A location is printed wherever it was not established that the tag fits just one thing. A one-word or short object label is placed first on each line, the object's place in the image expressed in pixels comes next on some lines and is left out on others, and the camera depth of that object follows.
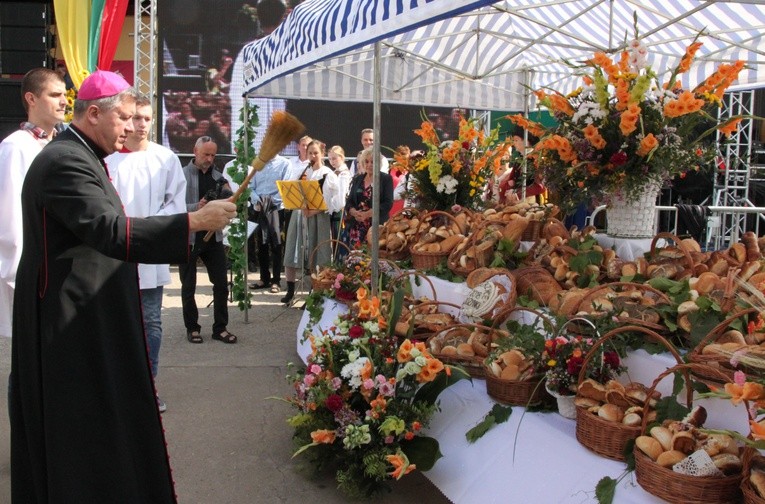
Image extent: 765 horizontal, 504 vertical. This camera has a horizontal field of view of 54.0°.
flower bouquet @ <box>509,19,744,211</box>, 3.80
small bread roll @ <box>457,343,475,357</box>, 3.53
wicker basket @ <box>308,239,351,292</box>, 5.41
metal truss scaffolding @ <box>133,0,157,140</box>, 9.61
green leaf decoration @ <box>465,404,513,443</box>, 3.07
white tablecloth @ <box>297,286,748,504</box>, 2.52
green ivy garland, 7.26
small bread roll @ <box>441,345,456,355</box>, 3.57
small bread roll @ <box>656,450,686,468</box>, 2.23
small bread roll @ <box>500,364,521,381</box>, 3.11
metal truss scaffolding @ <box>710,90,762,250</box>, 10.08
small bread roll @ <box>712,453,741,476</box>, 2.15
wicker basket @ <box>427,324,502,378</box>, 3.47
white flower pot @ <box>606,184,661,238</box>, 4.09
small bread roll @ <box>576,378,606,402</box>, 2.69
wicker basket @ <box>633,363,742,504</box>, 2.13
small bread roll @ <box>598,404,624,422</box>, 2.57
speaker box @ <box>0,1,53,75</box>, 10.60
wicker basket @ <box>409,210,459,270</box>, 4.87
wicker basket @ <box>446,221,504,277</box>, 4.34
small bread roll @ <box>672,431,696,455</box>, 2.27
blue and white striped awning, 4.48
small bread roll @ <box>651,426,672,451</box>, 2.30
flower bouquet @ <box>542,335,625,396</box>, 2.83
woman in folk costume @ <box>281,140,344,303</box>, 8.38
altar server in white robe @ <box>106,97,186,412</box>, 4.41
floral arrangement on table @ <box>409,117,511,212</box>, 5.72
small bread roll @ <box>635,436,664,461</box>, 2.30
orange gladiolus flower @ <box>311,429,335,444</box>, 3.45
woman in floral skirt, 7.45
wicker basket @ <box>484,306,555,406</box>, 3.07
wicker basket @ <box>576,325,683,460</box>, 2.50
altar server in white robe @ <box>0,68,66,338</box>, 3.79
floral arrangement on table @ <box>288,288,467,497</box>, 3.31
